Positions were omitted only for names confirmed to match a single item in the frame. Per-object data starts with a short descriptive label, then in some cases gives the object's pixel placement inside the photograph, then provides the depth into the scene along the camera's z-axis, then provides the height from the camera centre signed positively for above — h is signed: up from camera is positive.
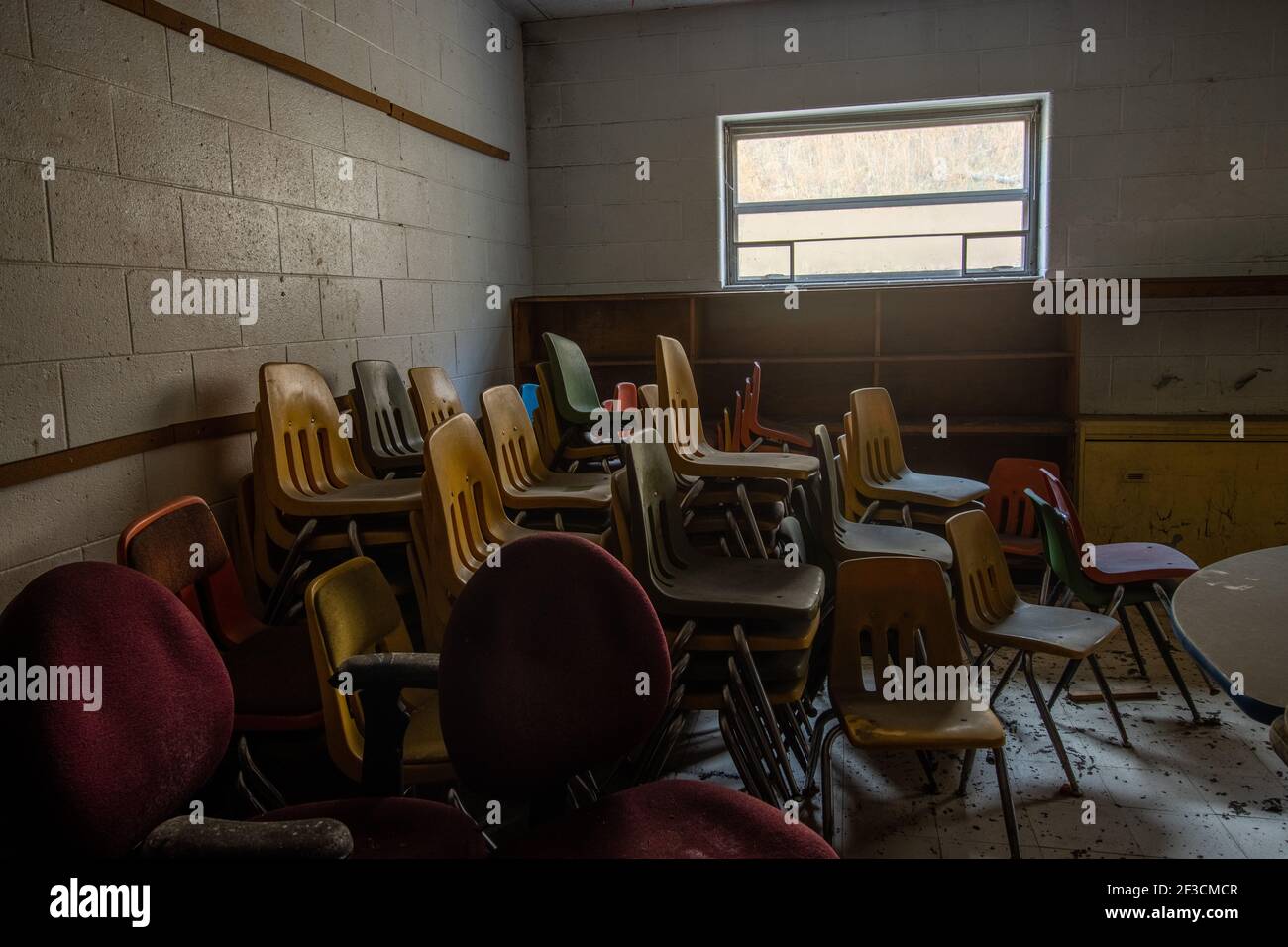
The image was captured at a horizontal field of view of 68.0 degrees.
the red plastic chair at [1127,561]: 3.00 -0.75
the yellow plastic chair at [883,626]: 2.29 -0.73
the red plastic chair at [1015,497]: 4.16 -0.73
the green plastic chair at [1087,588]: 2.96 -0.81
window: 5.18 +0.78
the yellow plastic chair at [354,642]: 1.63 -0.53
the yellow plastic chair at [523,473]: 2.89 -0.42
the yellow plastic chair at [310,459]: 2.60 -0.33
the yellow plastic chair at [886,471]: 3.66 -0.55
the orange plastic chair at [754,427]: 4.38 -0.41
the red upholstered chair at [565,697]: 1.34 -0.50
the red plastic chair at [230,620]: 1.86 -0.64
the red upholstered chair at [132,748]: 1.06 -0.48
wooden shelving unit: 5.09 -0.08
